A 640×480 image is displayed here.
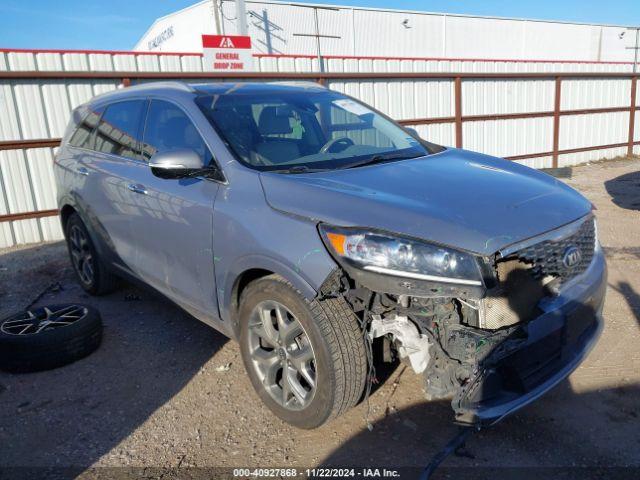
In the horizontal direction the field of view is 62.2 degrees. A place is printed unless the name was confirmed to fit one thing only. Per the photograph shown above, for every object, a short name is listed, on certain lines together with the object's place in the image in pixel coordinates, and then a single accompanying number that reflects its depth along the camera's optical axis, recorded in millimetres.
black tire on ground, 3582
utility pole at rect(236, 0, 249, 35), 12719
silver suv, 2305
